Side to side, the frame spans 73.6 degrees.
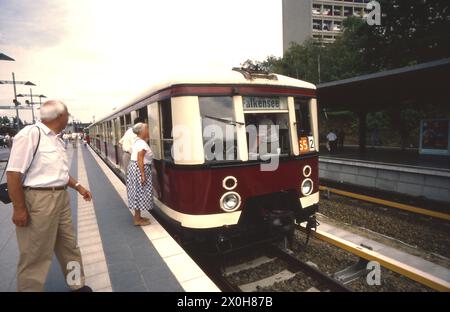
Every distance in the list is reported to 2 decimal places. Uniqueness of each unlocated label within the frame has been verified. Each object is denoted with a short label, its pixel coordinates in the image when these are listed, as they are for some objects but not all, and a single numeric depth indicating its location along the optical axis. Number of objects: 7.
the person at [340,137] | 18.74
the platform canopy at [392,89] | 7.82
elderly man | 2.61
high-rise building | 52.16
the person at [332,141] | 17.19
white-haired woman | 4.86
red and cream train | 3.97
